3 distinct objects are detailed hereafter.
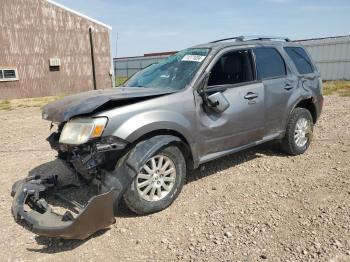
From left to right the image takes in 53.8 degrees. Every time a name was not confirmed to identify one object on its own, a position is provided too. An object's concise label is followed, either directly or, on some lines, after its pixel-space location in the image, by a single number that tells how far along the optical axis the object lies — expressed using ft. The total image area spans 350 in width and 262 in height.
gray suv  11.19
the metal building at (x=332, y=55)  64.54
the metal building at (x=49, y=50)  49.93
